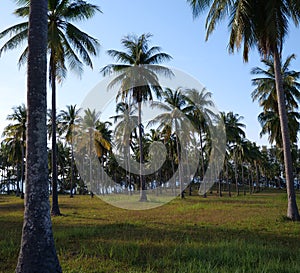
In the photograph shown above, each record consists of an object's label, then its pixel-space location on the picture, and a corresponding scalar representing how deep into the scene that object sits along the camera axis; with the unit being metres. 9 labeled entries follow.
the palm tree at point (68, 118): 40.59
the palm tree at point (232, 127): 40.32
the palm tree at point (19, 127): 35.83
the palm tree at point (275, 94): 22.58
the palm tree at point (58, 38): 16.80
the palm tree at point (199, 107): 33.59
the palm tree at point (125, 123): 34.12
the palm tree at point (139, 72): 26.95
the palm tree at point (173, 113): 32.16
